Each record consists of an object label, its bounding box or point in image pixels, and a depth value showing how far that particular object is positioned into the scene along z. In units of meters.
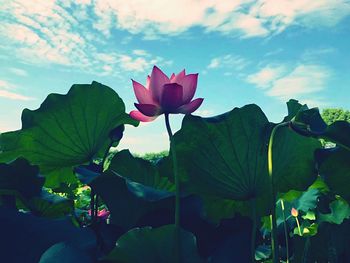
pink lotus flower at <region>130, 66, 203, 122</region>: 0.80
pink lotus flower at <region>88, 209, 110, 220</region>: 1.22
